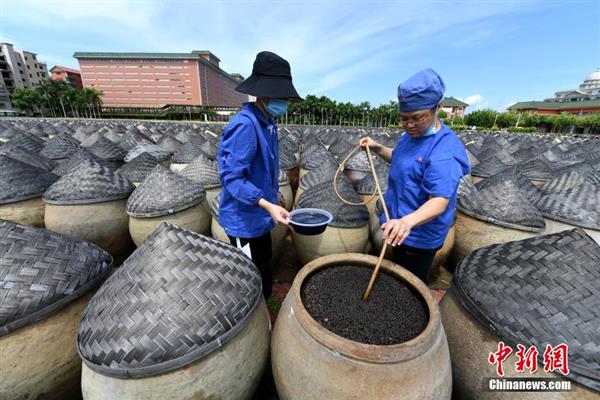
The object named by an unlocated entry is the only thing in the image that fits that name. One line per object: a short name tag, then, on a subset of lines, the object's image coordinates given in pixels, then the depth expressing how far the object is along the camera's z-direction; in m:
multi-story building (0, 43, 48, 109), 65.75
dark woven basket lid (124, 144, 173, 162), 7.83
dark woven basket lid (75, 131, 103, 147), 10.51
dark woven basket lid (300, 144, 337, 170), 6.77
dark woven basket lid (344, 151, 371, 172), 6.38
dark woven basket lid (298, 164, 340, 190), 5.02
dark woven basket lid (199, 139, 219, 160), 8.31
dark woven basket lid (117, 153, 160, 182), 5.35
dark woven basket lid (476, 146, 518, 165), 8.12
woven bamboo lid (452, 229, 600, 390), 1.55
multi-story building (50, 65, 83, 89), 85.69
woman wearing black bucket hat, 2.21
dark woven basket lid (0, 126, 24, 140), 12.46
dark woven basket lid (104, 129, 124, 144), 12.52
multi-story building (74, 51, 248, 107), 85.00
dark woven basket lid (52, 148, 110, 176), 5.67
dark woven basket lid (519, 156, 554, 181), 6.07
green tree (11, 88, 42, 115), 53.28
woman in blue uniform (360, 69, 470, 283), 1.84
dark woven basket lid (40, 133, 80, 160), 7.77
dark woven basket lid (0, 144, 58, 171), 5.83
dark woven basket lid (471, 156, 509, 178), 6.52
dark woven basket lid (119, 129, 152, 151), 11.08
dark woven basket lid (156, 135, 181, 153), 10.15
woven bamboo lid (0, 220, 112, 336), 1.82
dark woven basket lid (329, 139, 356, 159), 8.95
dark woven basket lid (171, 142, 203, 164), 7.68
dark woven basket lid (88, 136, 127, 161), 7.69
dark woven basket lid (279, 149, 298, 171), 6.88
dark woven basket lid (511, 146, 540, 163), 9.31
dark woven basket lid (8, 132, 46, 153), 8.40
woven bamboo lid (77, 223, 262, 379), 1.62
